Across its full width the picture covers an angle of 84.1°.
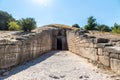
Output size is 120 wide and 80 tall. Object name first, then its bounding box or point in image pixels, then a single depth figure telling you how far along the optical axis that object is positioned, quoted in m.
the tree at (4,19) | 16.03
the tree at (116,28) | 14.57
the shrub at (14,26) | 14.00
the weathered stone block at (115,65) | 1.94
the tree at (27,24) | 11.82
